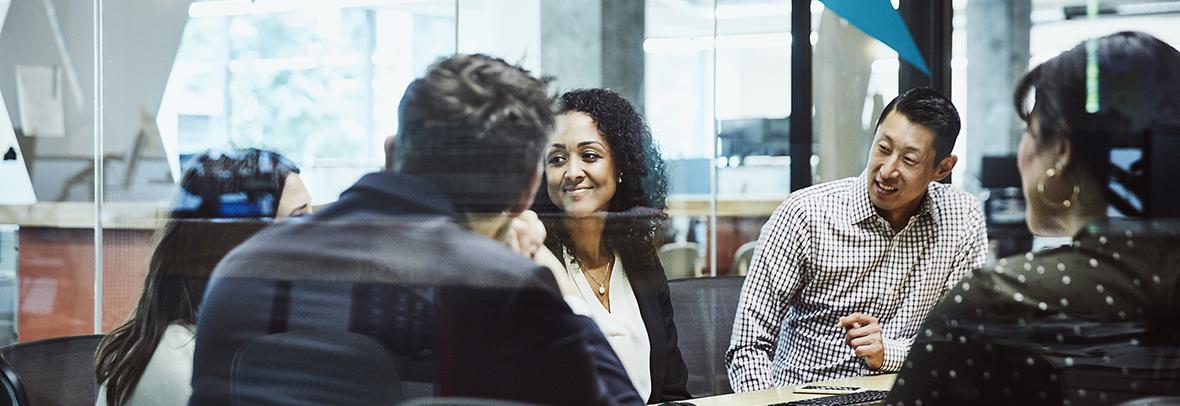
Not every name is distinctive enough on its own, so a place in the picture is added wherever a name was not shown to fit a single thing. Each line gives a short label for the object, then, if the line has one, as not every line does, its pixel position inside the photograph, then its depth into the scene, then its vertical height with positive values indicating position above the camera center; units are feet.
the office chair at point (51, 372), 6.51 -1.10
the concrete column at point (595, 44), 7.54 +0.89
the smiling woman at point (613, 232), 7.16 -0.40
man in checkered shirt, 8.11 -0.68
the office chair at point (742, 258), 11.81 -0.88
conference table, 6.49 -1.26
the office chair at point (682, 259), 9.93 -0.81
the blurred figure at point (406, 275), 5.14 -0.47
